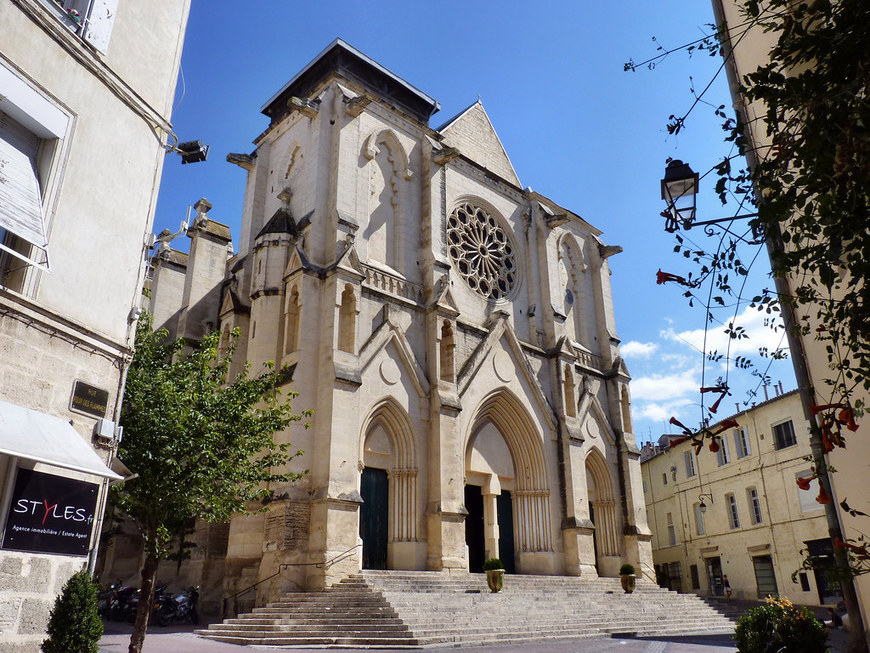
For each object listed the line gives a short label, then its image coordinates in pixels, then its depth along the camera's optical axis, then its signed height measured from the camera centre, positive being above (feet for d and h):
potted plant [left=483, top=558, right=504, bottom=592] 52.21 +1.56
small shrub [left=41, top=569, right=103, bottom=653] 20.47 -0.56
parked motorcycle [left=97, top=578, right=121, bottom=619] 53.36 -0.10
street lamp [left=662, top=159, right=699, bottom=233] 18.11 +10.29
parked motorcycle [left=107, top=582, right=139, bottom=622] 52.03 -0.26
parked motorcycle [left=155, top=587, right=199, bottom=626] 49.11 -0.50
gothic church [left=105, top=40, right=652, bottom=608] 55.01 +23.53
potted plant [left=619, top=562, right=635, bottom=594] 63.27 +1.49
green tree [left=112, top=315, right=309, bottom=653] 28.09 +6.43
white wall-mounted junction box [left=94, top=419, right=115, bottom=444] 25.39 +5.97
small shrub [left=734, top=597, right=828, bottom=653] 21.52 -1.17
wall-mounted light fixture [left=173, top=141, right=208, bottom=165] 33.09 +20.45
